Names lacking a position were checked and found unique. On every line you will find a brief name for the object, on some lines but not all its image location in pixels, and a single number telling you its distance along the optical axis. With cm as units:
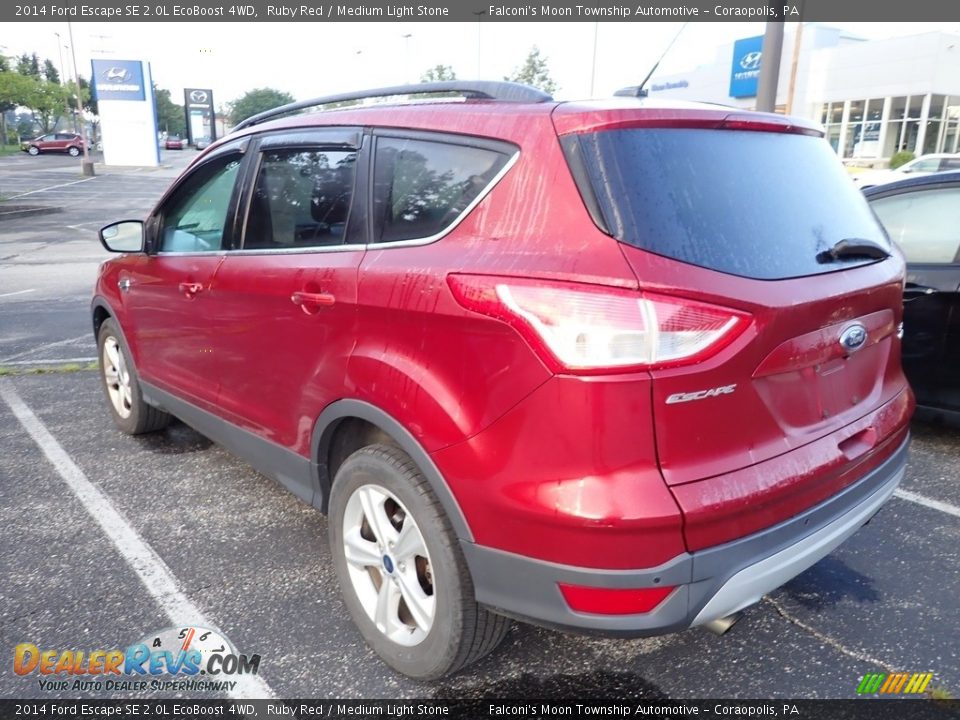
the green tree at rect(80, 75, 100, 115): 8332
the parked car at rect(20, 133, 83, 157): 5544
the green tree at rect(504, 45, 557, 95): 3697
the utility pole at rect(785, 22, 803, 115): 2436
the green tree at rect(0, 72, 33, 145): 5697
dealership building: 3825
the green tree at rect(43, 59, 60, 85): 9692
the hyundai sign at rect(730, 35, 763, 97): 4691
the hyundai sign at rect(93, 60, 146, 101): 3866
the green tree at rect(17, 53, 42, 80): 7386
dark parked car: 405
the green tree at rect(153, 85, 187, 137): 9925
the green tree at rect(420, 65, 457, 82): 3777
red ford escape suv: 184
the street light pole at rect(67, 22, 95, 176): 3644
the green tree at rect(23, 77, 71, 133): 6334
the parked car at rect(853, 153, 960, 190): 2138
